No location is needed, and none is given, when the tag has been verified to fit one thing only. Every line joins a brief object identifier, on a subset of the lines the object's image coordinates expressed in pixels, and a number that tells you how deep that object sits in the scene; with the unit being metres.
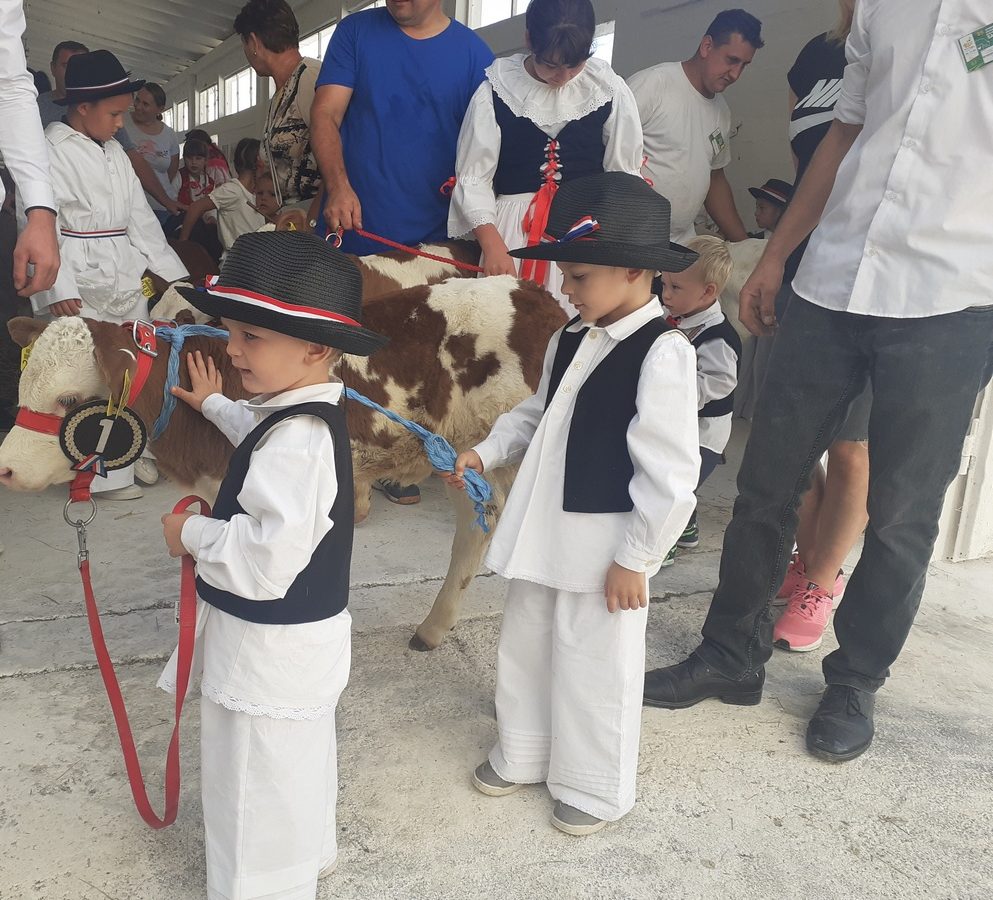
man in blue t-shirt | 3.38
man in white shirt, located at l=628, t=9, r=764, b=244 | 4.50
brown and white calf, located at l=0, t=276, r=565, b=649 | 2.64
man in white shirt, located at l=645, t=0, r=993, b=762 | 2.08
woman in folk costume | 3.21
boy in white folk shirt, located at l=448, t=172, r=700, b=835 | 1.80
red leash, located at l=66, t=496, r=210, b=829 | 1.64
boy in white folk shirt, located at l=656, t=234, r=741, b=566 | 3.05
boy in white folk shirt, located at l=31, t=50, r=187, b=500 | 3.48
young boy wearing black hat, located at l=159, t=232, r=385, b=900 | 1.50
